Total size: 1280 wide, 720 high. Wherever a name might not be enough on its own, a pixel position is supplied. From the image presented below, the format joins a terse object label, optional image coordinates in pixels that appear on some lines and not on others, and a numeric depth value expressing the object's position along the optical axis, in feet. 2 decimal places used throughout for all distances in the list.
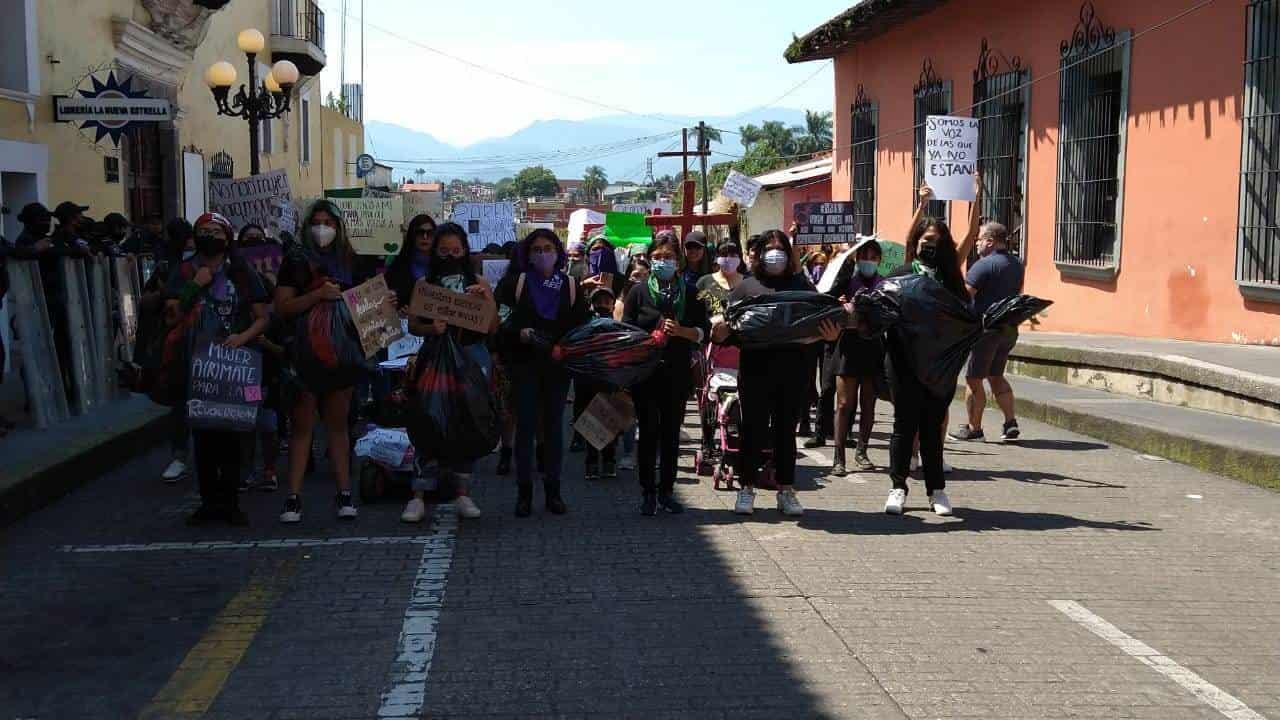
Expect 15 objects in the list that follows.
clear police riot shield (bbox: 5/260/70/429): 35.99
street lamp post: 60.95
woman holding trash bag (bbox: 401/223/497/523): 26.58
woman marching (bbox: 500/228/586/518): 27.43
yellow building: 51.90
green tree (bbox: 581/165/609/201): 535.60
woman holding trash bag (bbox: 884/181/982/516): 28.14
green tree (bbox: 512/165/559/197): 578.66
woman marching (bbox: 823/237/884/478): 33.83
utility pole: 207.92
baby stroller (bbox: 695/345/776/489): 30.78
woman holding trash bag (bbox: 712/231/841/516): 27.78
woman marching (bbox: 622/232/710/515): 27.68
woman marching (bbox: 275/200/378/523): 26.86
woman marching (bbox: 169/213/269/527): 26.89
